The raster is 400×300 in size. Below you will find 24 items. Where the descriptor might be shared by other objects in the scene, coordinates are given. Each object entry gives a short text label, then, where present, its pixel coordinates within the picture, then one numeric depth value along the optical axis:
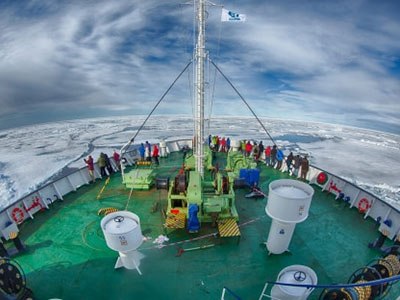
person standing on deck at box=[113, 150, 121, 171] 10.21
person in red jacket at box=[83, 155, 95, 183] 8.48
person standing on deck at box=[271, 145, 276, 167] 10.53
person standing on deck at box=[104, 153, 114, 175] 9.38
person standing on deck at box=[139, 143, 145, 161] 11.44
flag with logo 6.31
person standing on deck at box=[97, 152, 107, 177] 9.03
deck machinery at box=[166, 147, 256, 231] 5.69
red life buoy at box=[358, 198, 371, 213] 6.76
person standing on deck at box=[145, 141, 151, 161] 11.41
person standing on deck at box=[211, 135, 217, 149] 13.53
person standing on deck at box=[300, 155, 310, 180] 9.13
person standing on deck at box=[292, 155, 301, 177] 9.68
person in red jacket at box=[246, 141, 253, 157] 11.96
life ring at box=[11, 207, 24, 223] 5.97
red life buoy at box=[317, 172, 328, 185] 8.54
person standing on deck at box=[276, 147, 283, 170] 10.26
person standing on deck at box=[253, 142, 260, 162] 11.82
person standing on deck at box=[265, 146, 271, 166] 11.06
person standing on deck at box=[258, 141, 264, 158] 11.93
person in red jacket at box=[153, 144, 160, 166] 11.02
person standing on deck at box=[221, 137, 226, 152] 13.42
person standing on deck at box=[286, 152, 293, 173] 10.09
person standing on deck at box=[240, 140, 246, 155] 12.63
